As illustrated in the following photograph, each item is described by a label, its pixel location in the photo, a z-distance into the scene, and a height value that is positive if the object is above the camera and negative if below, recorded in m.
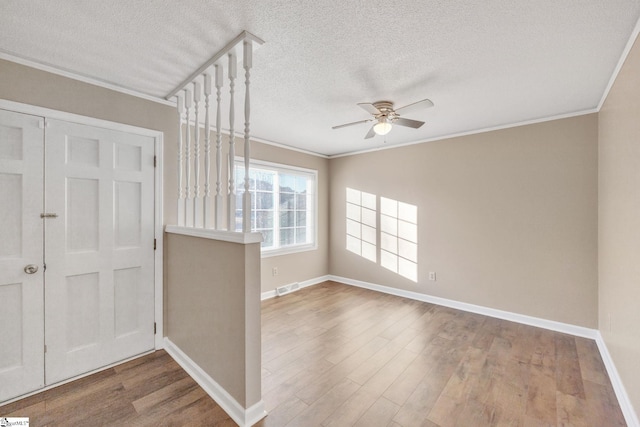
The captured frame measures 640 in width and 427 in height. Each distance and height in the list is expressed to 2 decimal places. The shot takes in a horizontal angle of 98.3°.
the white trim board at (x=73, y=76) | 2.00 +1.11
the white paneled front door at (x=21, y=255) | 1.97 -0.32
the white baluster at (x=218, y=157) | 2.02 +0.41
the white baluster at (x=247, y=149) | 1.79 +0.43
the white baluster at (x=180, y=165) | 2.74 +0.48
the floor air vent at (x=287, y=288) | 4.40 -1.25
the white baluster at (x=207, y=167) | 2.18 +0.36
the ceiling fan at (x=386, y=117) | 2.63 +0.94
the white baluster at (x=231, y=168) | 1.88 +0.30
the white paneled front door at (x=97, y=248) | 2.17 -0.31
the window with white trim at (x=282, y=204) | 4.23 +0.13
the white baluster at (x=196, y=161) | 2.47 +0.46
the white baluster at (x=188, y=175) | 2.61 +0.35
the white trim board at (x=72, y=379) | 1.98 -1.33
